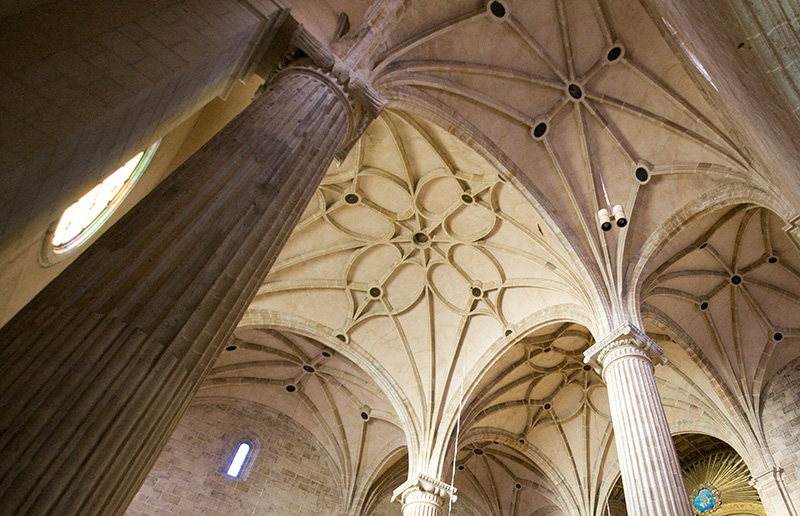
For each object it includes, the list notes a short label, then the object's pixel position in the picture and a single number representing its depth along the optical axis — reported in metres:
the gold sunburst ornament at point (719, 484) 13.88
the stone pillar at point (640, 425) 6.87
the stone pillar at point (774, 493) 10.58
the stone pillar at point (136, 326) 2.40
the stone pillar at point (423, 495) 11.36
